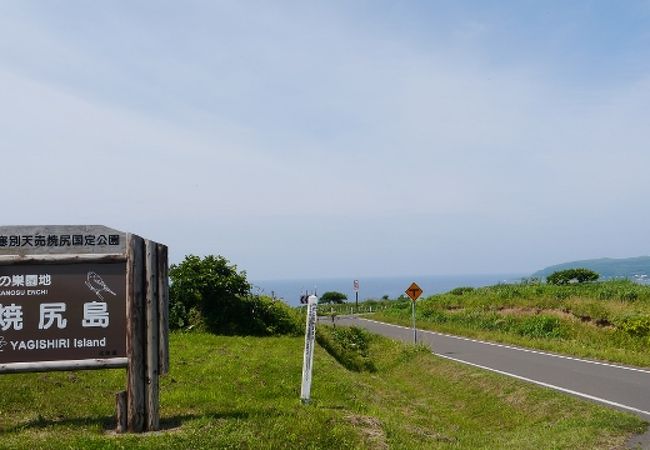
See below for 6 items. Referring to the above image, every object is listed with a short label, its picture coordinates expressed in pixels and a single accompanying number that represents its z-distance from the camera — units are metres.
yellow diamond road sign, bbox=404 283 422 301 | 25.19
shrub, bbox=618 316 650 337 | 24.09
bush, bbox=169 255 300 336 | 19.23
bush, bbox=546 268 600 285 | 49.73
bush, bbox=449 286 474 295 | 48.39
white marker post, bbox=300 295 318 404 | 9.71
